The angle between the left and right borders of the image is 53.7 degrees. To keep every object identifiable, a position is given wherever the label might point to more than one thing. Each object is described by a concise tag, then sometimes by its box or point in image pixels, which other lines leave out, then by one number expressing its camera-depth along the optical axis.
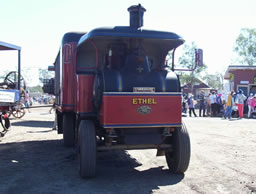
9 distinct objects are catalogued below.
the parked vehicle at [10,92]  6.88
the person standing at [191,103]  15.18
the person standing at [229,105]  13.45
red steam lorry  4.02
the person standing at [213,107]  15.45
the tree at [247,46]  49.80
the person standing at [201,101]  15.57
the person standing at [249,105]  14.79
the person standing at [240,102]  14.64
